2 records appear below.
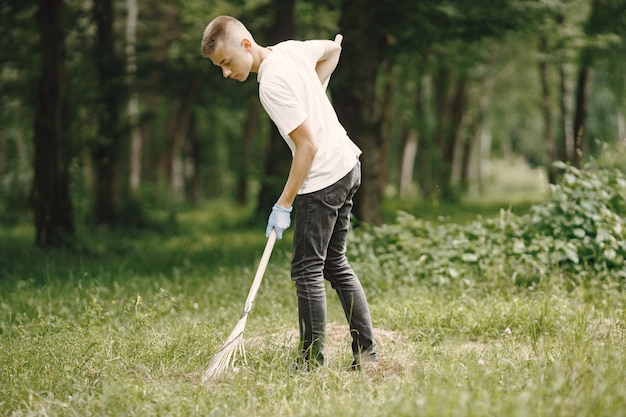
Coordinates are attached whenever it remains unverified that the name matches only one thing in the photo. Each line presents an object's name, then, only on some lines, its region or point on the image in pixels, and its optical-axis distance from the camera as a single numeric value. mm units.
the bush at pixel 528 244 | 6801
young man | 4203
